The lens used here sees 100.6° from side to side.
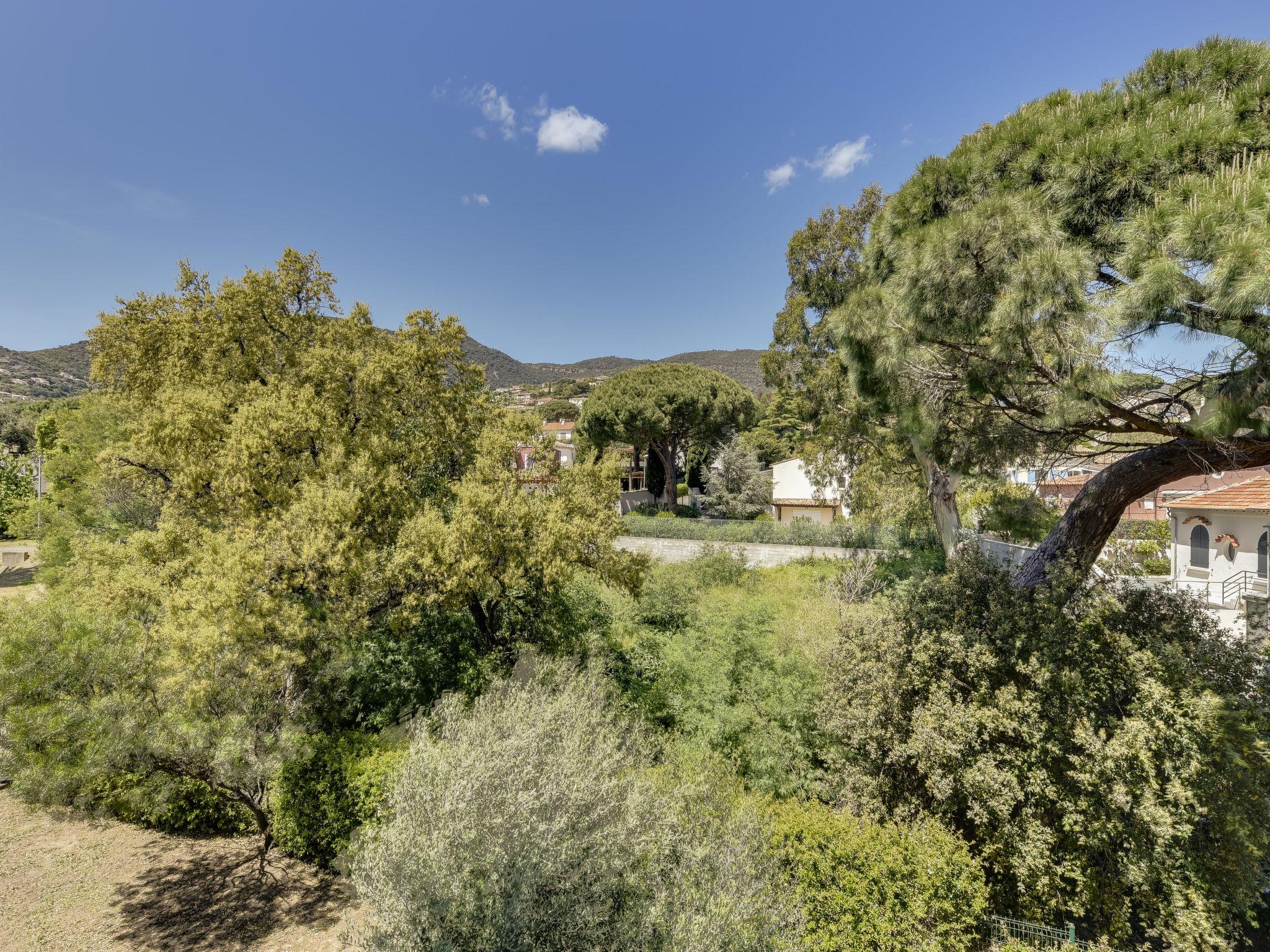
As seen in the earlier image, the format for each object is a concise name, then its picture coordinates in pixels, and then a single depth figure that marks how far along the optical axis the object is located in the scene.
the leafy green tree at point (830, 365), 15.29
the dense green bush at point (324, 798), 7.66
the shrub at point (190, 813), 8.20
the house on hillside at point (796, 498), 31.30
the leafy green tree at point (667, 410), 32.91
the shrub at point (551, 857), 4.71
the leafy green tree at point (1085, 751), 5.31
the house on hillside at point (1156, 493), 16.64
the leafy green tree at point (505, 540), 8.41
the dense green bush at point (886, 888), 5.63
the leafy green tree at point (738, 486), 29.69
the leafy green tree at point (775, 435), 40.06
